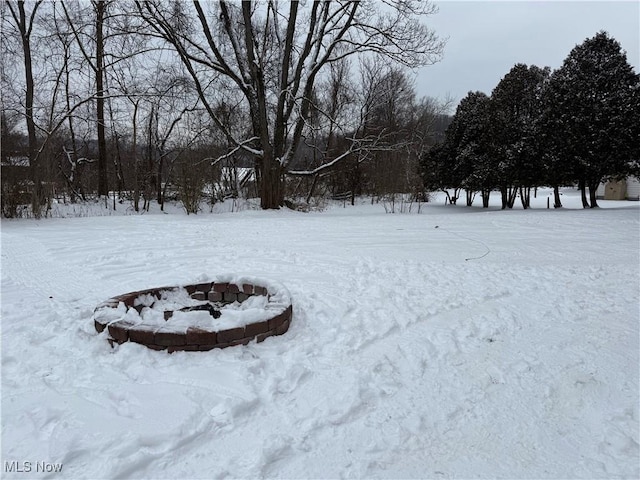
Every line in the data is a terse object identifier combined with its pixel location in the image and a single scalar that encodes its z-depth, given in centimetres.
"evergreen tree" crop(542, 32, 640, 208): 1111
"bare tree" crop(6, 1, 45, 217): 1310
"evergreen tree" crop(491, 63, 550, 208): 1402
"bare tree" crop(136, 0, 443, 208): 1195
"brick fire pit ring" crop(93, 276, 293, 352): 227
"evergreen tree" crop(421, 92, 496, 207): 1585
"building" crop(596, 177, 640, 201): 2616
